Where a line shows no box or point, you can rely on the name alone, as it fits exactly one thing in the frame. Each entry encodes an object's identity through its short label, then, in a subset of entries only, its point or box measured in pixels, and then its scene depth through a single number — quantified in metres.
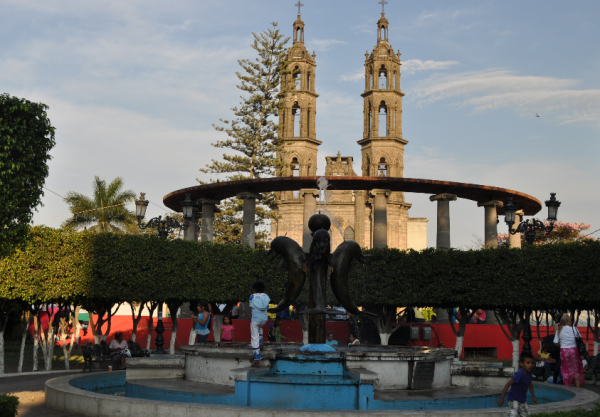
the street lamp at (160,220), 22.22
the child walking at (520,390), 7.43
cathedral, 60.38
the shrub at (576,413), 6.58
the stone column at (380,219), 32.28
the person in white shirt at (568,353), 13.38
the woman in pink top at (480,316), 27.26
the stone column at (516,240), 34.63
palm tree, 48.47
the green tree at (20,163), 15.13
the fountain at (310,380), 8.74
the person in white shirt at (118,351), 15.45
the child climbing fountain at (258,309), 10.47
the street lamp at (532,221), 20.70
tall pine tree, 43.12
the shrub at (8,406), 7.23
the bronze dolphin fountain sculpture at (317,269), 10.97
